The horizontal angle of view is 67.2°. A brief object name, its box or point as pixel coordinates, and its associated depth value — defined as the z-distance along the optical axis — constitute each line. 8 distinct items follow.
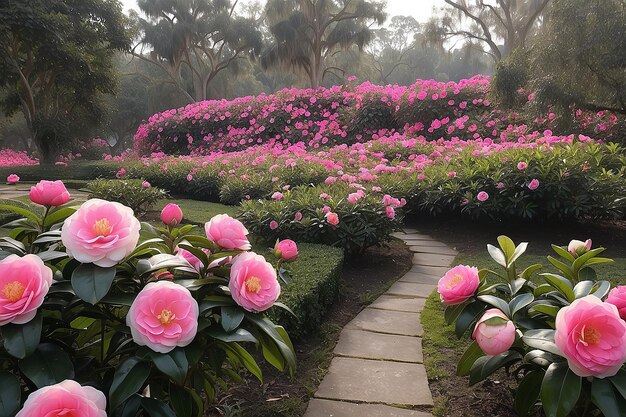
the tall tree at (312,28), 19.33
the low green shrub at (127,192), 5.12
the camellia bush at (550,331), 1.18
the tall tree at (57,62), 9.69
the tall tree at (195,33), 22.22
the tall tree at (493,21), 17.23
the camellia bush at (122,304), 0.99
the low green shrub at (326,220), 3.62
